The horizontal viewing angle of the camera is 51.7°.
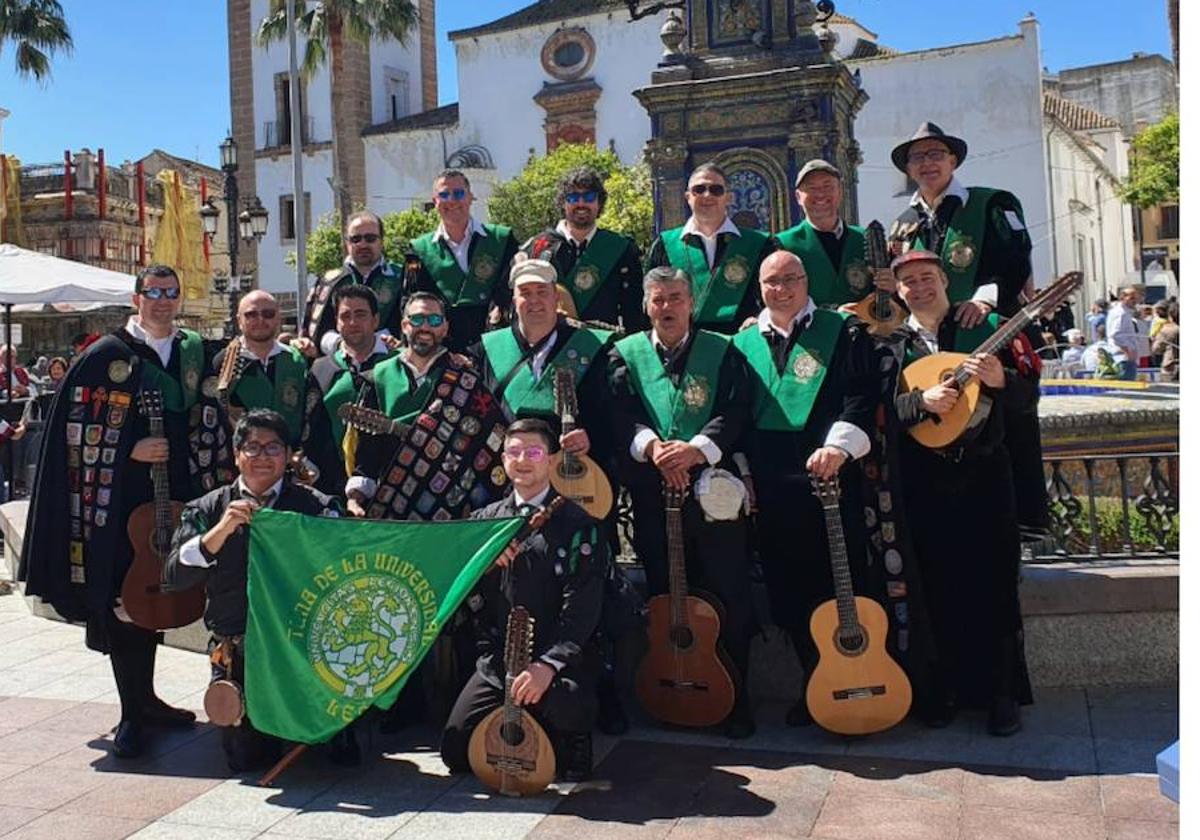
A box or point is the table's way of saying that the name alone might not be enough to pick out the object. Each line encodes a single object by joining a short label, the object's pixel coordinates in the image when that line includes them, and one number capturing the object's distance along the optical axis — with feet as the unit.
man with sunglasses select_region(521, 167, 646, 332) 22.08
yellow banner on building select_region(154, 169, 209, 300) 143.13
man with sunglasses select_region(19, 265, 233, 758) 18.84
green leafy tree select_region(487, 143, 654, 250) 92.63
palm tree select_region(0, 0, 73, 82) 101.86
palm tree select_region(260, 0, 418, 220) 107.55
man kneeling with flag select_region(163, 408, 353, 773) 17.11
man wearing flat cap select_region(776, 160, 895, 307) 20.65
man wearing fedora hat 18.99
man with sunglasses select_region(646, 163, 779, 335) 20.90
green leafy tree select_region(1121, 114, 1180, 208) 119.34
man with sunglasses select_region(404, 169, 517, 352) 22.93
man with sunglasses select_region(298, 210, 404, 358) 23.08
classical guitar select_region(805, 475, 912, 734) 17.17
